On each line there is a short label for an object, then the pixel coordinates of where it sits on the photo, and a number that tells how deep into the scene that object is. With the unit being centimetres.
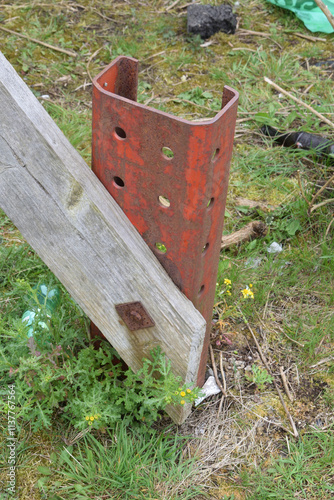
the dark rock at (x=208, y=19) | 481
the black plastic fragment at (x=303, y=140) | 359
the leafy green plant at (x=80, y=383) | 181
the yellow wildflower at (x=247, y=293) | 258
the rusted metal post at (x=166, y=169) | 142
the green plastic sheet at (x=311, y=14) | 498
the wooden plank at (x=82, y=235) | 146
